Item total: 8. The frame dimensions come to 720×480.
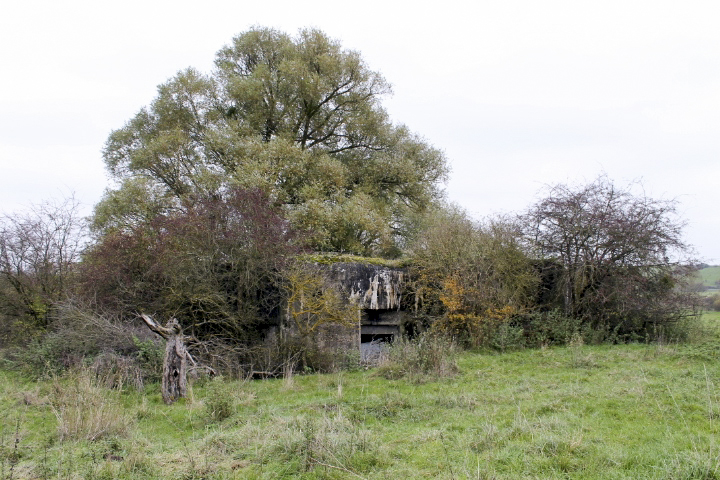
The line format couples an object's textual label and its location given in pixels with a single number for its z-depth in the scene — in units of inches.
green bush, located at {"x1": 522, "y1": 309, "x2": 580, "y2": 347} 535.8
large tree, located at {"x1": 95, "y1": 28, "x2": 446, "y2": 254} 690.2
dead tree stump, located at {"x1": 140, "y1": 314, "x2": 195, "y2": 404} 344.5
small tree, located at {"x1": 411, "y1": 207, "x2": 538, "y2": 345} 515.2
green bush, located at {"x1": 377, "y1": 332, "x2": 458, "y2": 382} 377.4
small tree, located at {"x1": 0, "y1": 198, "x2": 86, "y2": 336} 548.4
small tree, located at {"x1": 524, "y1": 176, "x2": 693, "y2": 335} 553.3
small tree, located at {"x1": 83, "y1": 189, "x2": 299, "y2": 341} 467.5
